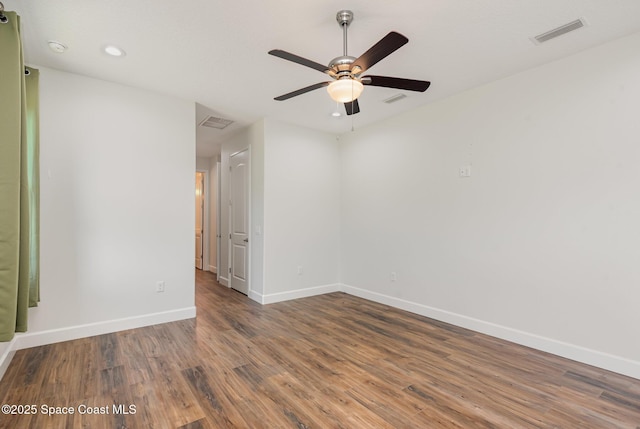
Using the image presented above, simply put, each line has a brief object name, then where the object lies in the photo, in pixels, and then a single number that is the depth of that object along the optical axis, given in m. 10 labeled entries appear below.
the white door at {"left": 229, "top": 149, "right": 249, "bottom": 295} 5.06
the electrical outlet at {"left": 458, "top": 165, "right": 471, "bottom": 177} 3.60
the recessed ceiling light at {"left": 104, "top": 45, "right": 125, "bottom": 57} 2.67
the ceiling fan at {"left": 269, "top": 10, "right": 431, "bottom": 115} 2.01
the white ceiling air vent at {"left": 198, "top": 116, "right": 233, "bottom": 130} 4.59
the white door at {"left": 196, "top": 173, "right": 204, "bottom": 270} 7.50
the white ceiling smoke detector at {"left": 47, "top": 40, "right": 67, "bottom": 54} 2.59
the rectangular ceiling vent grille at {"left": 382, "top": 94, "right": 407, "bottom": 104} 3.72
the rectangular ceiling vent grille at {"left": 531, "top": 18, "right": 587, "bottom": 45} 2.34
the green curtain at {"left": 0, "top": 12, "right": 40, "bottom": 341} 1.67
